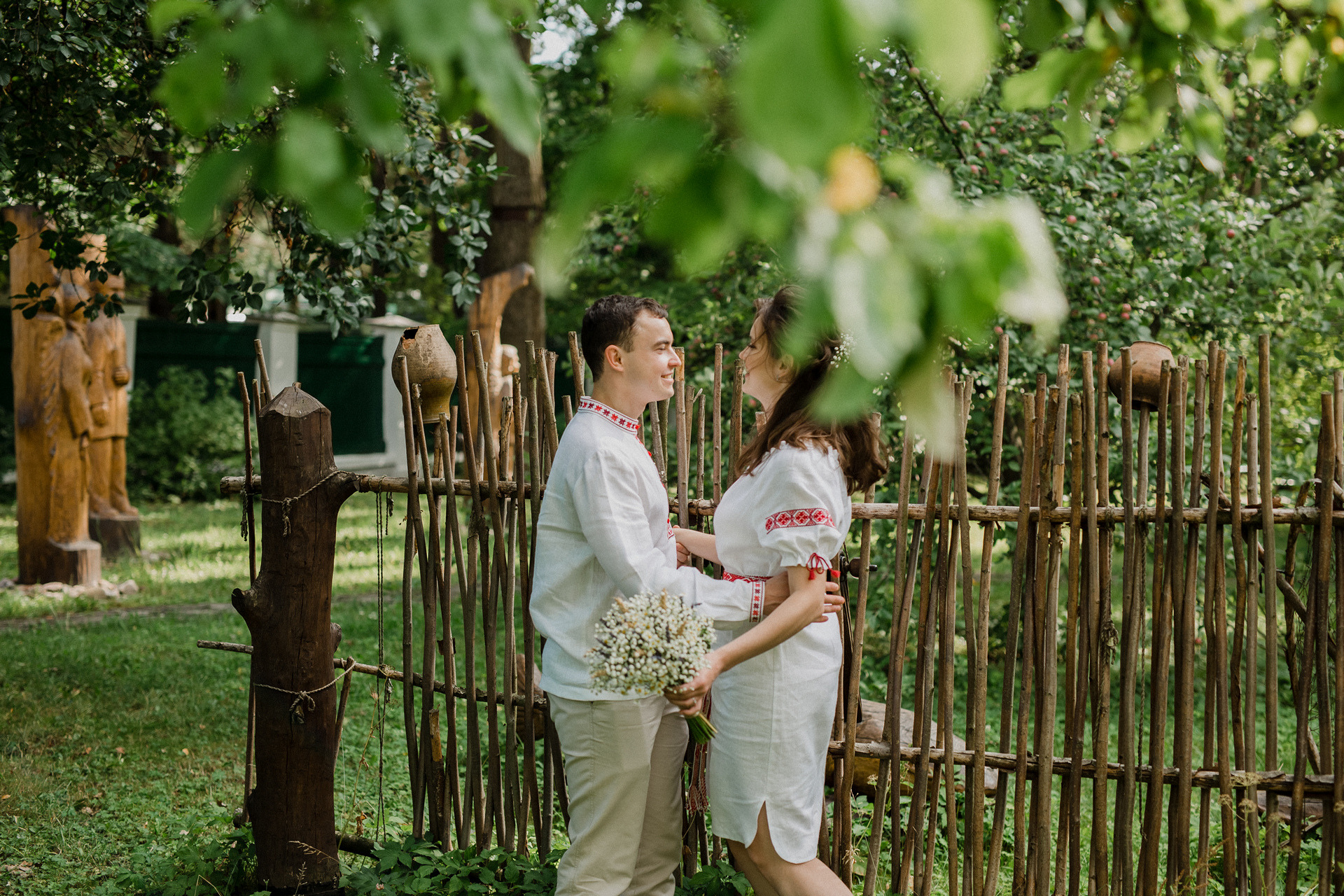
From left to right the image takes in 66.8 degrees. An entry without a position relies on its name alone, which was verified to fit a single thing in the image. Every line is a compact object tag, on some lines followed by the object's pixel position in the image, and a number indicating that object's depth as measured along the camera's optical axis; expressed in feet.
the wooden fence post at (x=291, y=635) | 9.09
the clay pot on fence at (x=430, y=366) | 10.23
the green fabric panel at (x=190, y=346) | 42.68
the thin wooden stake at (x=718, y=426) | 9.08
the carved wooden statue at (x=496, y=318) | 22.63
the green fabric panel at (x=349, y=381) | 45.80
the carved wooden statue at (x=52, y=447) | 23.63
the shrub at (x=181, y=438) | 39.88
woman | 7.04
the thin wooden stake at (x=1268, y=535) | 8.28
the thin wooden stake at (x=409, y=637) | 9.85
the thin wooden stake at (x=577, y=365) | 9.42
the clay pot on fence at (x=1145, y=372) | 9.28
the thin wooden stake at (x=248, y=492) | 10.46
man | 7.36
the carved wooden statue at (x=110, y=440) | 25.35
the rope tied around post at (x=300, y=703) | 9.08
